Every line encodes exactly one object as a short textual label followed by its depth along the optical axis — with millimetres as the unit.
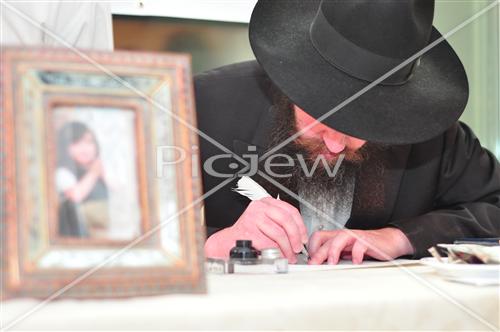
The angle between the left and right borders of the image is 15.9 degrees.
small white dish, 2048
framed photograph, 1861
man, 2332
